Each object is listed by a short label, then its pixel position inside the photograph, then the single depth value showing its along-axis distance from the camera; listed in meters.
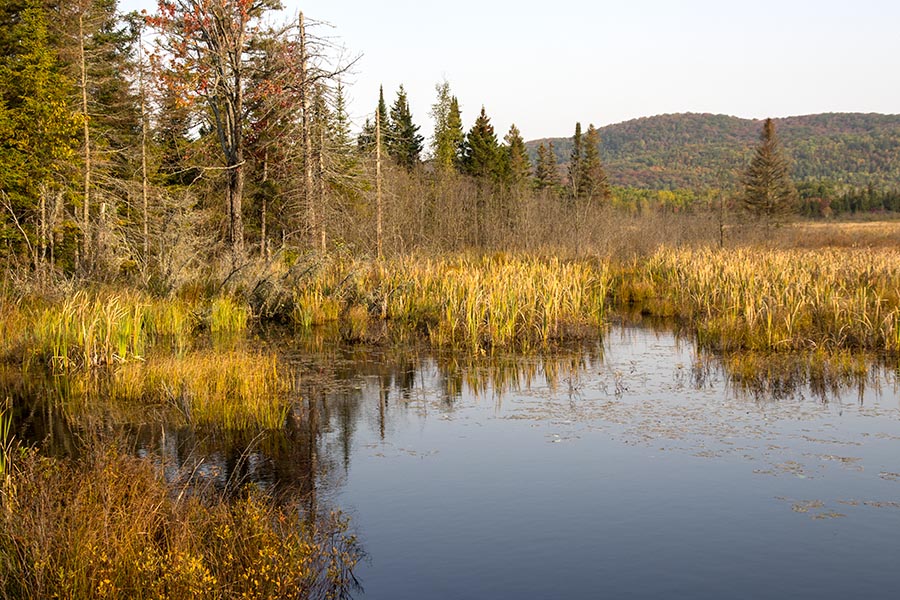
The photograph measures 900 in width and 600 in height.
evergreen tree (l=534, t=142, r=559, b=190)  66.62
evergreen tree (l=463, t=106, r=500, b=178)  53.76
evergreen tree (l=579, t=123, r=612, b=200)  63.50
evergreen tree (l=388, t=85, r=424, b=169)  54.70
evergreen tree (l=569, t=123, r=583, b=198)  63.62
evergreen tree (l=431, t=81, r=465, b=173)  57.41
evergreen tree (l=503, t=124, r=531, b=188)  59.53
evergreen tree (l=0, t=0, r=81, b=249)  22.02
